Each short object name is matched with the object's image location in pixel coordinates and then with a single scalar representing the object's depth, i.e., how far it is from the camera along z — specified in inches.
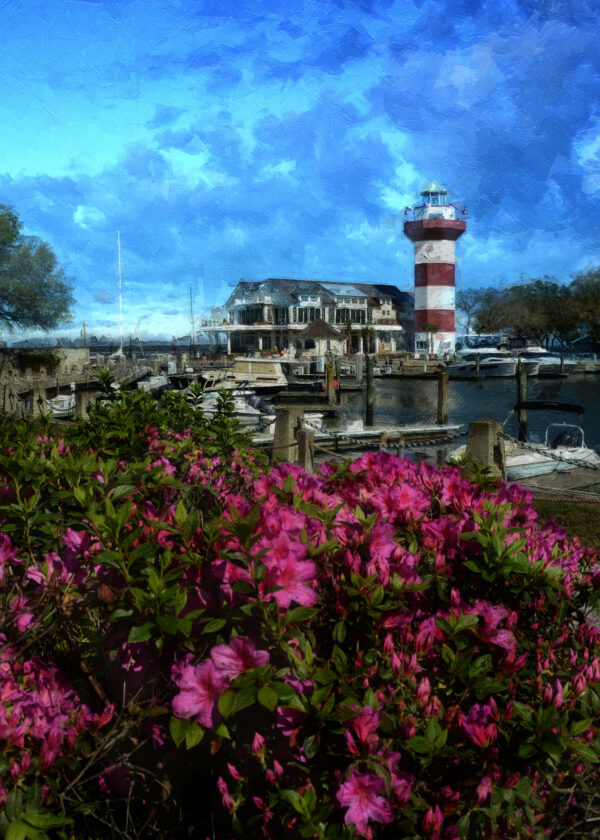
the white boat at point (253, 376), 1523.1
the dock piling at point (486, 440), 310.2
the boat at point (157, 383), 1624.1
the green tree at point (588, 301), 3181.6
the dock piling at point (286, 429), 365.7
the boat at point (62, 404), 948.0
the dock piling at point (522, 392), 989.2
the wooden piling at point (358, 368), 2168.9
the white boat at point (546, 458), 589.9
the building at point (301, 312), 3382.4
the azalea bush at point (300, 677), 69.6
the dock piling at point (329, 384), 1545.3
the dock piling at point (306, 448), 344.6
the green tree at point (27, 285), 1969.7
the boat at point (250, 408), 958.3
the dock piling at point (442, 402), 1264.8
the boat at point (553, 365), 2630.4
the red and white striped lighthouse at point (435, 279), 3159.5
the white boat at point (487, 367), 2635.3
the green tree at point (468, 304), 4544.8
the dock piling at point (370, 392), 1278.3
